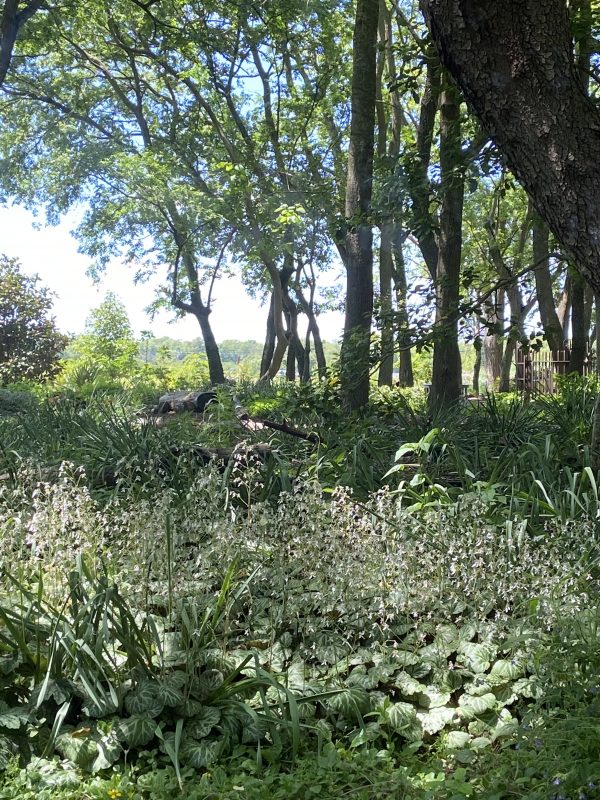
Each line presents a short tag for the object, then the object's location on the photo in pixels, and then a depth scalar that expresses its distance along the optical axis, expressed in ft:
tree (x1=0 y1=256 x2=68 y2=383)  74.02
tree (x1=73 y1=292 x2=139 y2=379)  68.66
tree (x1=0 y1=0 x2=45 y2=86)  33.01
